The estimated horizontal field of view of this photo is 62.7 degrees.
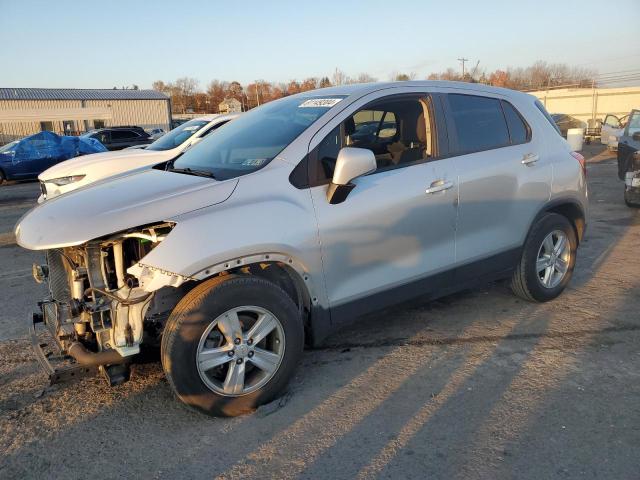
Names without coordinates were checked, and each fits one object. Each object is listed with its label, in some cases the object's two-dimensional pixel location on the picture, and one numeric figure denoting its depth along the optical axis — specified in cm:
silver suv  293
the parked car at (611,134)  1781
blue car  1694
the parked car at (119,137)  2248
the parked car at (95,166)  768
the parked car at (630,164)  871
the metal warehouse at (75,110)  4884
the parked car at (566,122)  2717
